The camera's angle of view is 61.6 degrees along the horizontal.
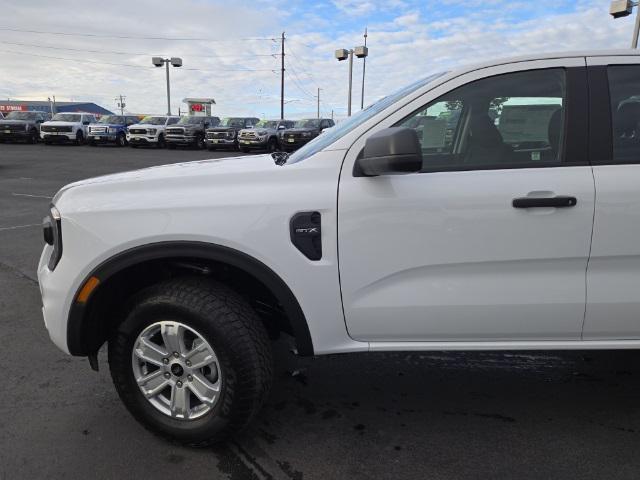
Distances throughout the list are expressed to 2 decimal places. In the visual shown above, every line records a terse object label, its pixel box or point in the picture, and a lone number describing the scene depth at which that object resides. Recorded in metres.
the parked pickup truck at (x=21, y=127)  29.17
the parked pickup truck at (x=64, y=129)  28.75
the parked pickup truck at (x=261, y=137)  28.14
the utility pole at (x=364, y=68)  39.52
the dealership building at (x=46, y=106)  85.00
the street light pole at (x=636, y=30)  16.72
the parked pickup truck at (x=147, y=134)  29.55
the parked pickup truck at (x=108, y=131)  29.83
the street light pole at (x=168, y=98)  48.22
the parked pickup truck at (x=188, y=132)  29.59
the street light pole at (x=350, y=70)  37.54
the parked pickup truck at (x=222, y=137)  29.08
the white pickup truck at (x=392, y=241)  2.38
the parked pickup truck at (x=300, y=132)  27.77
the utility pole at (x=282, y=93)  53.75
